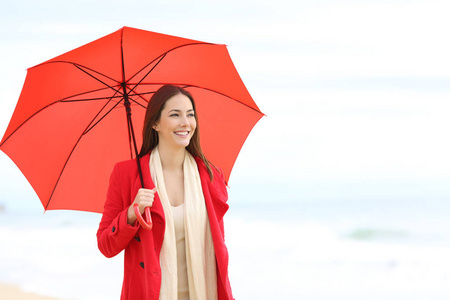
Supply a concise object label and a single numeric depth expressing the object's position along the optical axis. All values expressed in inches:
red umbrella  230.2
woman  207.4
